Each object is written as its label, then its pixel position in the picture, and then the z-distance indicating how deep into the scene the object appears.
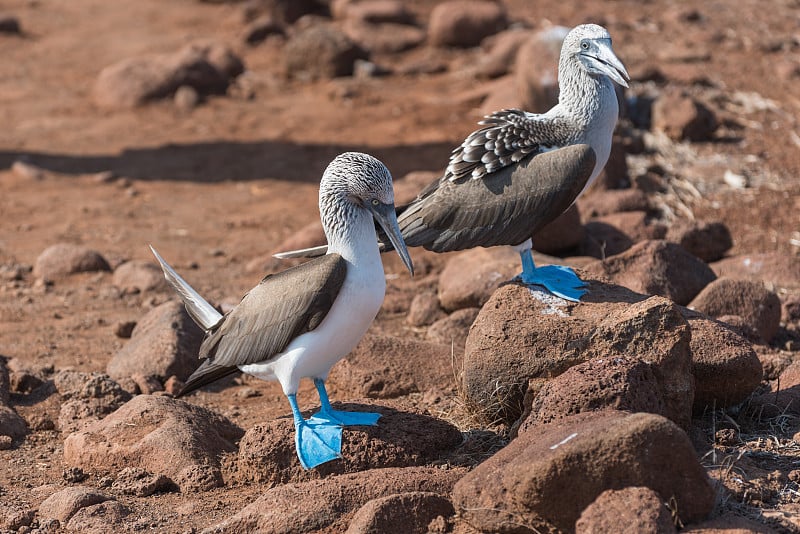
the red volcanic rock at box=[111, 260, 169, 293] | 17.08
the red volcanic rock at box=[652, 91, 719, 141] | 21.83
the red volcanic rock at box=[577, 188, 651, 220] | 18.34
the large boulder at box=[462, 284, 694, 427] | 10.26
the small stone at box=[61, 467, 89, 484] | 11.05
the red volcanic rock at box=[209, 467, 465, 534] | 9.11
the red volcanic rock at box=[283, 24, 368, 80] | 27.97
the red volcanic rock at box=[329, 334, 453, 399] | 12.99
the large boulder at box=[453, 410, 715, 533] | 8.14
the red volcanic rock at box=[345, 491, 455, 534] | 8.72
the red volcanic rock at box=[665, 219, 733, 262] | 17.14
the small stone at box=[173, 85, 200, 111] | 26.94
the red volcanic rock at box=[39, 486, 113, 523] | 9.95
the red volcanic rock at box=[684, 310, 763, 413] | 10.90
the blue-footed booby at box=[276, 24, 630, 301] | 11.55
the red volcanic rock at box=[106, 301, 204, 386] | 13.74
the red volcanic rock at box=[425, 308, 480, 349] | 14.19
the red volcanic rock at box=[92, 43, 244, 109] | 26.98
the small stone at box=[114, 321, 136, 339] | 15.50
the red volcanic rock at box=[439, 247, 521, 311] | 14.80
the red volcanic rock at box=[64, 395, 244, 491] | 10.84
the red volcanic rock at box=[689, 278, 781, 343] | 13.76
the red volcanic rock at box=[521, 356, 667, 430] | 9.31
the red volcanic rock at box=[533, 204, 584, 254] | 16.31
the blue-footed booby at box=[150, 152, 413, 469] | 10.05
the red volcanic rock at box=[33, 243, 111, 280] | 17.69
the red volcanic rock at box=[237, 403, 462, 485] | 10.33
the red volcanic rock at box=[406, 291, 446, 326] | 15.53
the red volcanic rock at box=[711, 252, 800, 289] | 16.11
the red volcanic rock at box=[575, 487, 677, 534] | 7.76
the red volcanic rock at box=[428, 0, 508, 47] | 29.61
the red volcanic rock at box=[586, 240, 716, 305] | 13.92
